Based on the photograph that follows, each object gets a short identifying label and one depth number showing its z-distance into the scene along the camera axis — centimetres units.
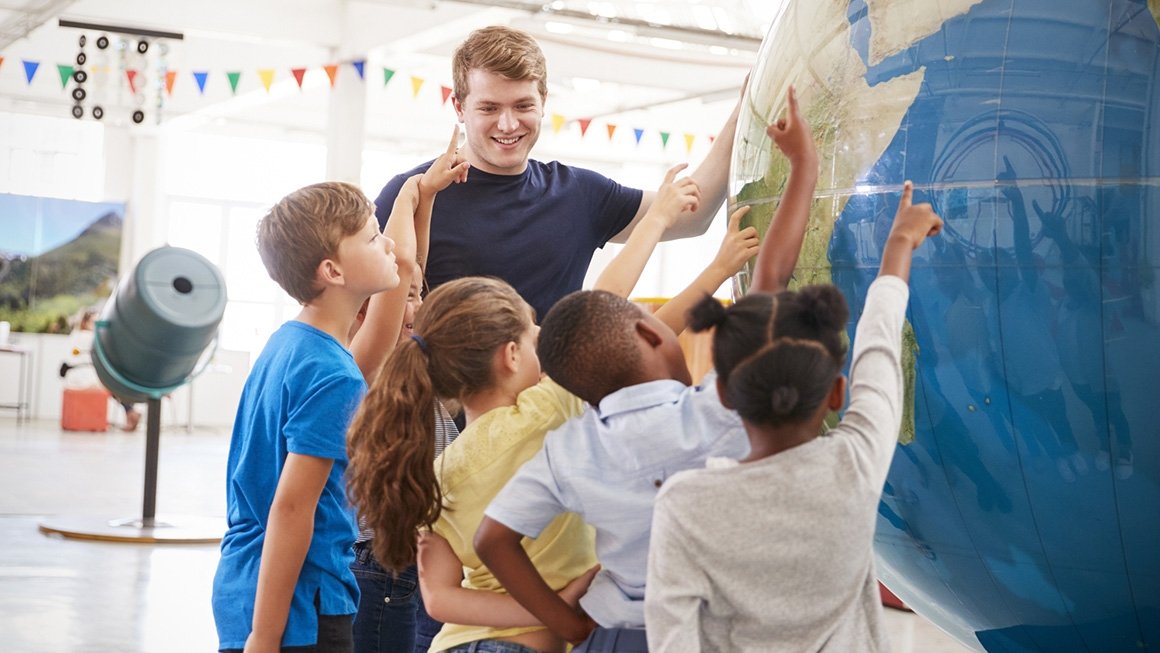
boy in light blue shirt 165
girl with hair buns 149
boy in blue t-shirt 209
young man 251
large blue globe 178
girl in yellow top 179
